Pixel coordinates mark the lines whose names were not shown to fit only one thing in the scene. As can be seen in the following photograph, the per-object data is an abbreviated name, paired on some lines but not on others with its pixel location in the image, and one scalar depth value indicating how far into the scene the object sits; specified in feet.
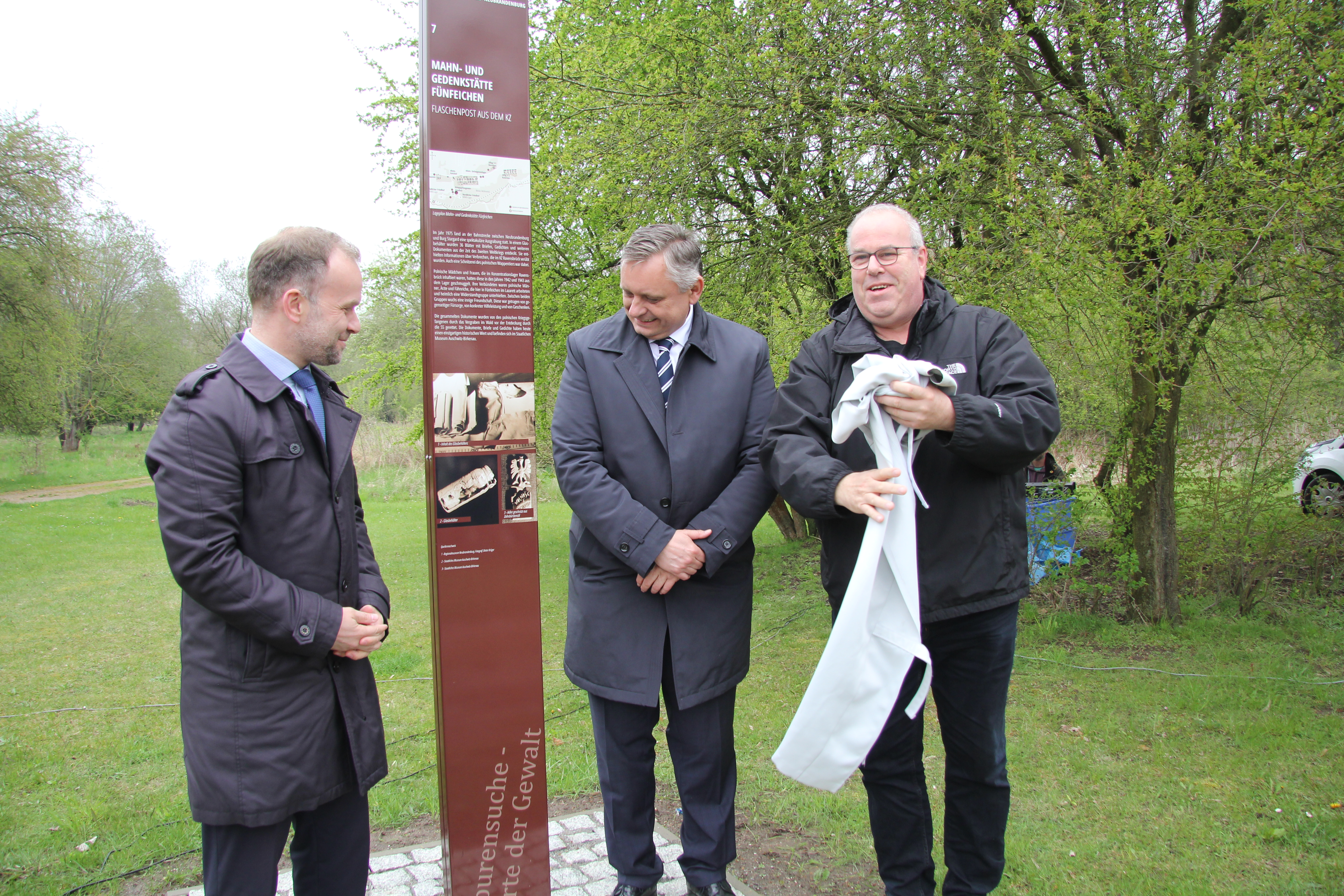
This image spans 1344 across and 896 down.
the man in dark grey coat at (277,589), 6.26
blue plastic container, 22.26
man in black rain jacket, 8.05
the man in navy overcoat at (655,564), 8.88
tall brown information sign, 8.05
